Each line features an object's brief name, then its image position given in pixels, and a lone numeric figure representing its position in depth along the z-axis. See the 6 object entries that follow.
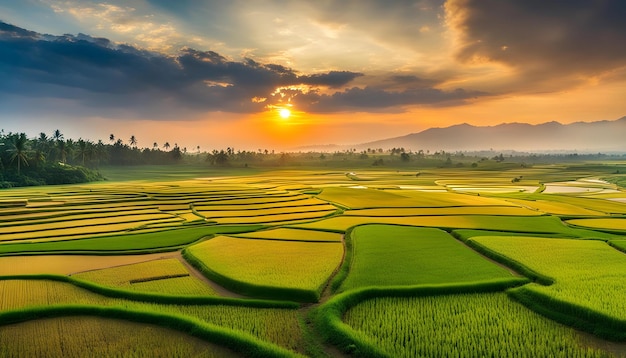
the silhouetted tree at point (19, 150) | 71.06
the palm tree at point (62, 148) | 98.12
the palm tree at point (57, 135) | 105.14
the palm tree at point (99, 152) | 119.37
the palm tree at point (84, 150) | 100.88
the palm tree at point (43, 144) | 100.50
